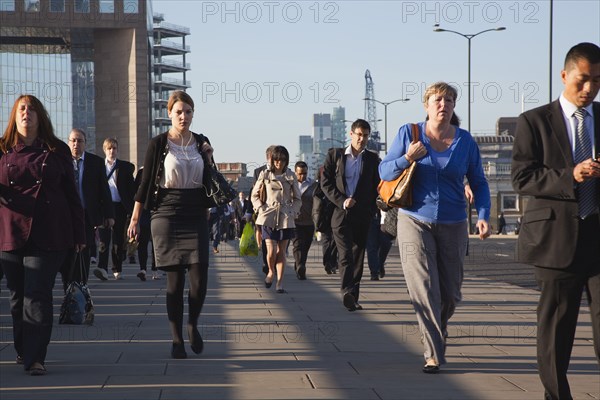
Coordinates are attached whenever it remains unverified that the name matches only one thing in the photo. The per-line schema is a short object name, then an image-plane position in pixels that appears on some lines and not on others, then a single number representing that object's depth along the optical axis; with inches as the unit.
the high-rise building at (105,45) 3125.0
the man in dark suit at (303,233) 689.6
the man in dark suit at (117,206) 622.8
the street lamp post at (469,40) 2289.6
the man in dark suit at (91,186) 476.7
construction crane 7600.9
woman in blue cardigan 303.9
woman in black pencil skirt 325.7
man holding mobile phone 221.0
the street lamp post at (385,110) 3296.3
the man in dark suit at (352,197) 467.5
